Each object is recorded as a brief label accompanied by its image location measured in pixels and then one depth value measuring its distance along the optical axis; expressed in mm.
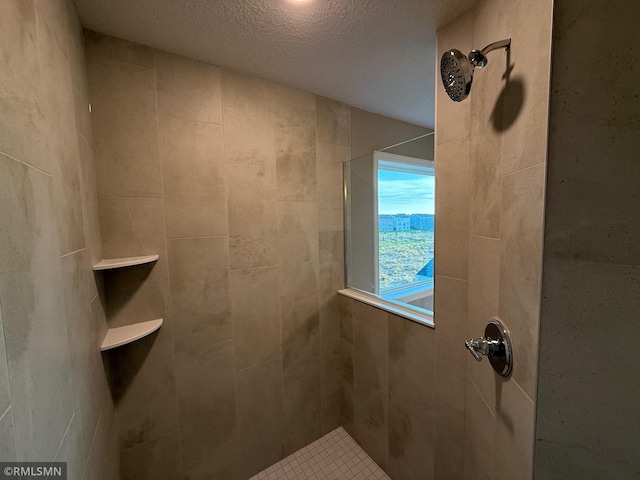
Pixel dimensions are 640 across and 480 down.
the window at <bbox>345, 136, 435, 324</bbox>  1627
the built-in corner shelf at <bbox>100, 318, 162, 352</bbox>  1025
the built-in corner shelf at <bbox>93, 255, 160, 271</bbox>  977
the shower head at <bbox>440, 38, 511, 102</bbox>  776
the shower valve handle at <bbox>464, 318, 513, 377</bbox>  752
